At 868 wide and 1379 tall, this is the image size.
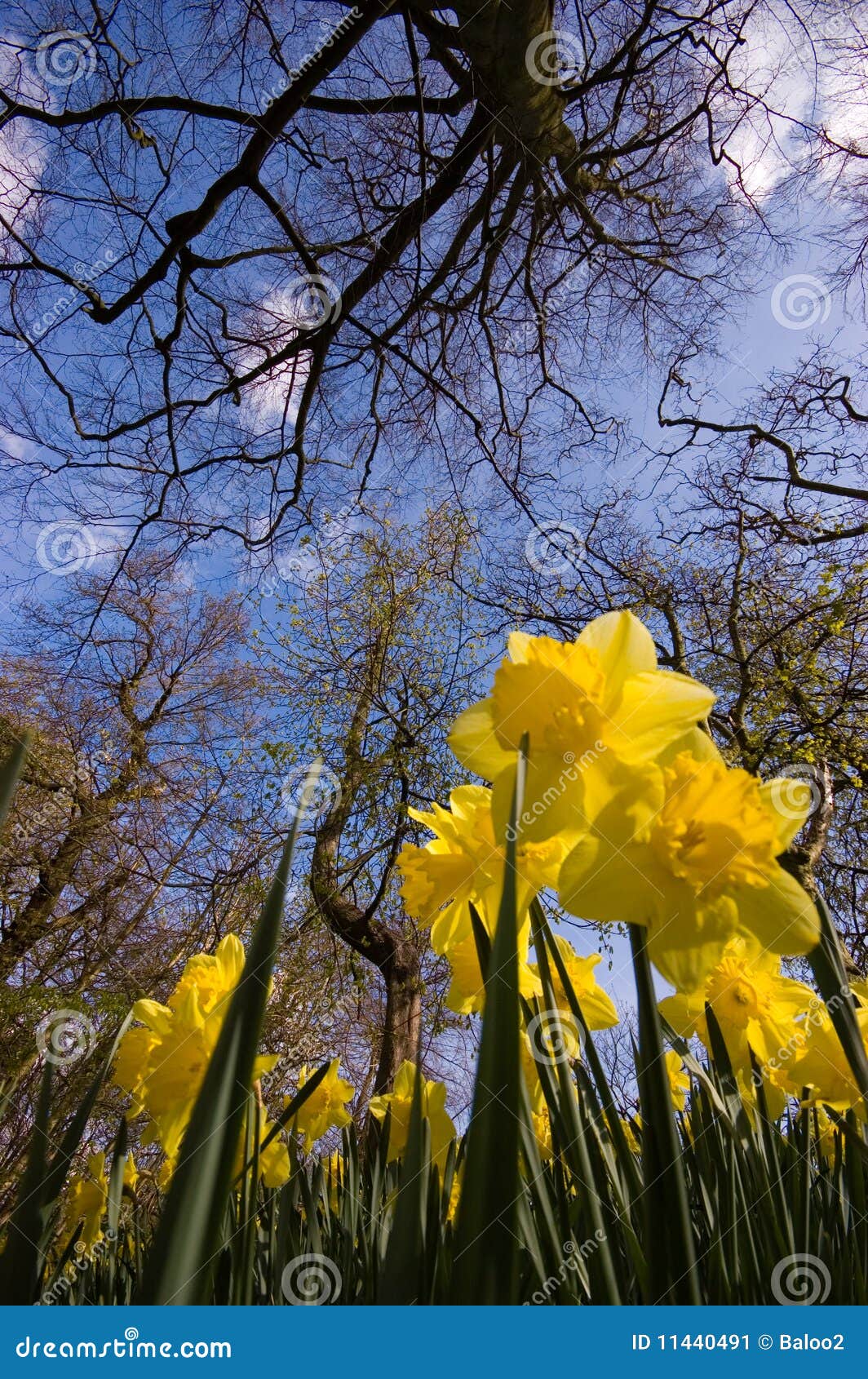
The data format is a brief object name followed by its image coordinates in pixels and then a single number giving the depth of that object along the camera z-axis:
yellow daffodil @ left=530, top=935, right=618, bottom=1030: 0.87
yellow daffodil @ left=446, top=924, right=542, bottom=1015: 0.82
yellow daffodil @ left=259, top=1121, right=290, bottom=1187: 1.11
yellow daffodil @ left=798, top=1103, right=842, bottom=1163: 1.07
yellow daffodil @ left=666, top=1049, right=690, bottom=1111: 1.23
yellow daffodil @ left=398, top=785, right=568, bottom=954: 0.63
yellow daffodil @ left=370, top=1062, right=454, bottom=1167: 1.10
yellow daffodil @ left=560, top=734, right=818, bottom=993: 0.50
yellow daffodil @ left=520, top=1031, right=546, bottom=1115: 0.86
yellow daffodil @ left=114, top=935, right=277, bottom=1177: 0.89
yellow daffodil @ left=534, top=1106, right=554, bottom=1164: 1.12
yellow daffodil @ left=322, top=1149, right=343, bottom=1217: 1.19
